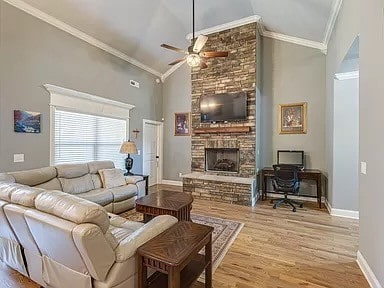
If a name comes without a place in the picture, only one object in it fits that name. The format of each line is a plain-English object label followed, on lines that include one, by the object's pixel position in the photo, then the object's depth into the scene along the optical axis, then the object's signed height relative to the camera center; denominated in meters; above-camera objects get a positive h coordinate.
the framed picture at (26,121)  3.63 +0.35
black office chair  4.49 -0.78
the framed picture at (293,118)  5.35 +0.63
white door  6.75 -0.28
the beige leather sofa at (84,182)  3.33 -0.72
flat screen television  5.33 +0.92
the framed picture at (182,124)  6.90 +0.60
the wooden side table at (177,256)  1.45 -0.80
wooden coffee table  2.90 -0.87
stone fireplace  5.16 +0.24
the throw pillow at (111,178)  4.30 -0.73
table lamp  5.19 -0.16
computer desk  4.68 -0.70
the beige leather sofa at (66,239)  1.45 -0.74
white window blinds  4.44 +0.11
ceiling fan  3.55 +1.54
